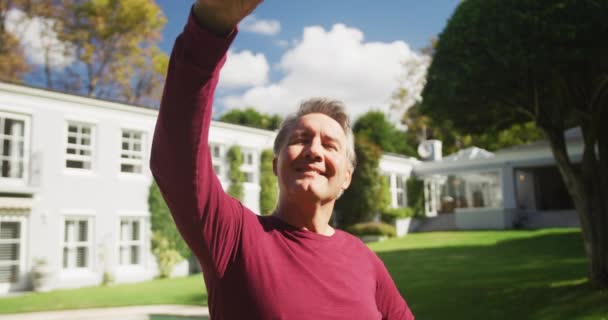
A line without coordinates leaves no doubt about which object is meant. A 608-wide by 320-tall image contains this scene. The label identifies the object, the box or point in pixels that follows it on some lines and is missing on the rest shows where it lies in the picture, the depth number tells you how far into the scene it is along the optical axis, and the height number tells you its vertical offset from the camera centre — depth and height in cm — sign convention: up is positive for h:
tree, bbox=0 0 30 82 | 2019 +649
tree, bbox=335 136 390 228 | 2350 +23
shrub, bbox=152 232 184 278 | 1614 -181
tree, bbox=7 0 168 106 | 2177 +773
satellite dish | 2948 +291
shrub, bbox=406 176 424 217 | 2708 +11
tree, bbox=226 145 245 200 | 1909 +117
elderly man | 93 -3
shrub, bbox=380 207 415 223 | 2433 -88
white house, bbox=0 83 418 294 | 1358 +46
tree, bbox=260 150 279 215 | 2023 +58
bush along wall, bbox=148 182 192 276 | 1619 -125
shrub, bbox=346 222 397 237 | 2161 -143
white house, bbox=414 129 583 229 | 2273 +43
